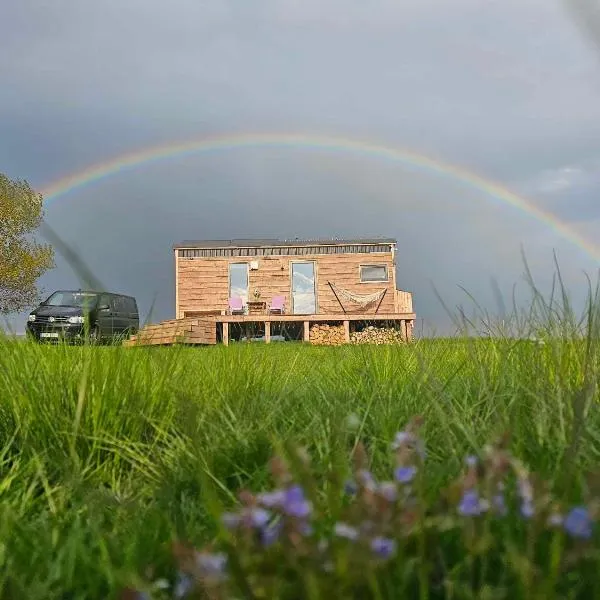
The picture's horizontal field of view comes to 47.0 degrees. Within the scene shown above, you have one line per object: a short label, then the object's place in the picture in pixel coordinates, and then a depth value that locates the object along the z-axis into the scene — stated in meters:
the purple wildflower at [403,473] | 0.99
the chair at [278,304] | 24.03
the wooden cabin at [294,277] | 24.53
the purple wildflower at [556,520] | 0.94
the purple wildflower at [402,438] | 1.19
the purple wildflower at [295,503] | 0.89
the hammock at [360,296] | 24.30
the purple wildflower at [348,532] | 0.93
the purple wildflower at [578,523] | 0.91
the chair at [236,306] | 24.05
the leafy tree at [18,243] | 30.55
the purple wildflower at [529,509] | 0.93
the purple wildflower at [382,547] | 0.94
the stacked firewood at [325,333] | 21.00
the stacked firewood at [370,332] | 19.05
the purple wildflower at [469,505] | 0.93
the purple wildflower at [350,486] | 1.32
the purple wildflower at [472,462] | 1.05
